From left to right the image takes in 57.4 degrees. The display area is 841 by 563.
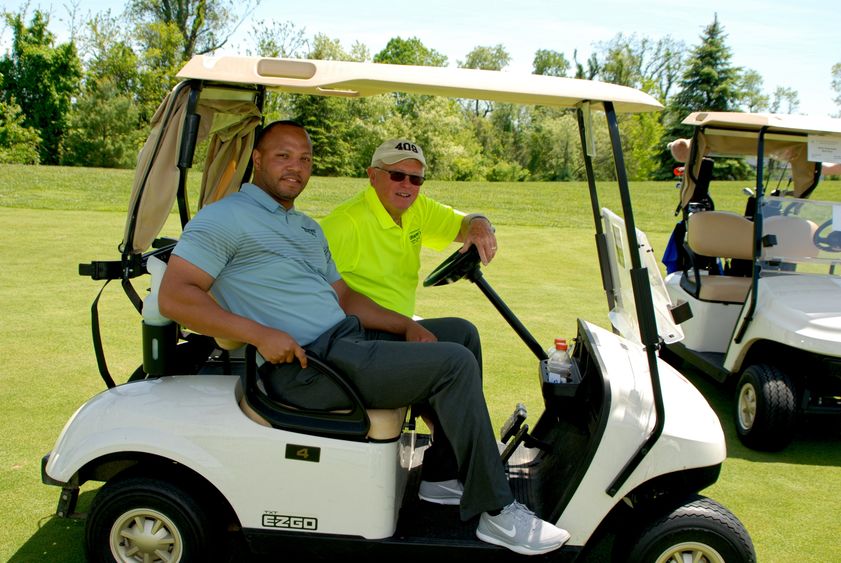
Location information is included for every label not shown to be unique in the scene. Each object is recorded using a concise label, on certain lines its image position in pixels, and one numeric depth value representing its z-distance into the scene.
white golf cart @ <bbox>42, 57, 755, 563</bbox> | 2.38
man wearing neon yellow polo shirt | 3.23
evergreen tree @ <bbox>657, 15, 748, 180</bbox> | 34.06
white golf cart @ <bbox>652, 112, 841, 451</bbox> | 3.97
